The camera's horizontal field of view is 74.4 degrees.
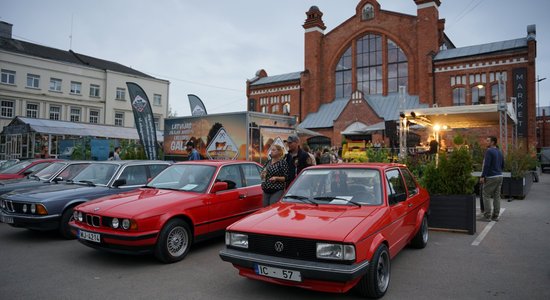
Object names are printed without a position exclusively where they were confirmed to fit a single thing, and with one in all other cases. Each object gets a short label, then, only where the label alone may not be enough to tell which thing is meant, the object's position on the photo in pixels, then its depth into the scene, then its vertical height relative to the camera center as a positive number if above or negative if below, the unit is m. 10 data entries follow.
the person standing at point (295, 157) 6.60 +0.02
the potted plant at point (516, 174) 12.02 -0.44
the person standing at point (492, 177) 8.30 -0.38
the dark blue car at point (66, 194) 6.59 -0.75
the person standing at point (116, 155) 14.92 +0.01
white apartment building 36.97 +7.91
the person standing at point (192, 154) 10.84 +0.08
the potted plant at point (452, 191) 7.16 -0.64
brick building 26.20 +7.33
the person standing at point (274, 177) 6.20 -0.33
